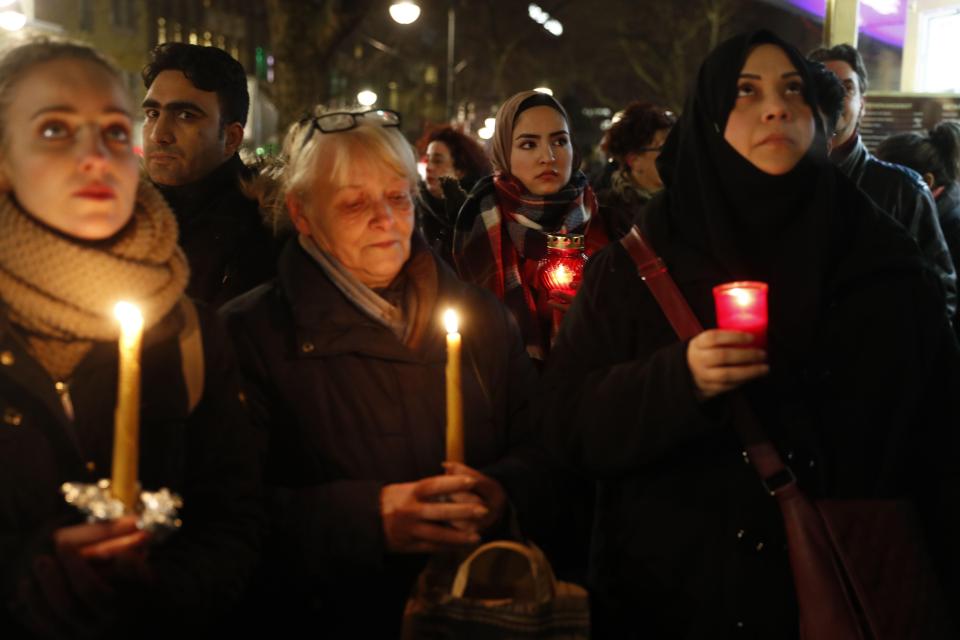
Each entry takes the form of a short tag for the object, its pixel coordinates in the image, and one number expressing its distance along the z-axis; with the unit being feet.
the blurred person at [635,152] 21.42
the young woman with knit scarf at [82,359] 6.20
